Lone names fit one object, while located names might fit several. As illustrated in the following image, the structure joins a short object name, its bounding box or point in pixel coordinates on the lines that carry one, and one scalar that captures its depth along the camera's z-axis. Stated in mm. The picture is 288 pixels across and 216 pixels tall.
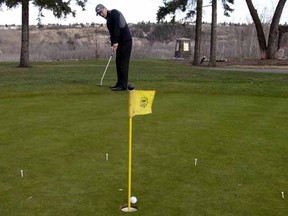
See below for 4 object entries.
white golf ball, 3459
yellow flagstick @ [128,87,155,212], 3328
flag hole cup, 3380
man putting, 9562
